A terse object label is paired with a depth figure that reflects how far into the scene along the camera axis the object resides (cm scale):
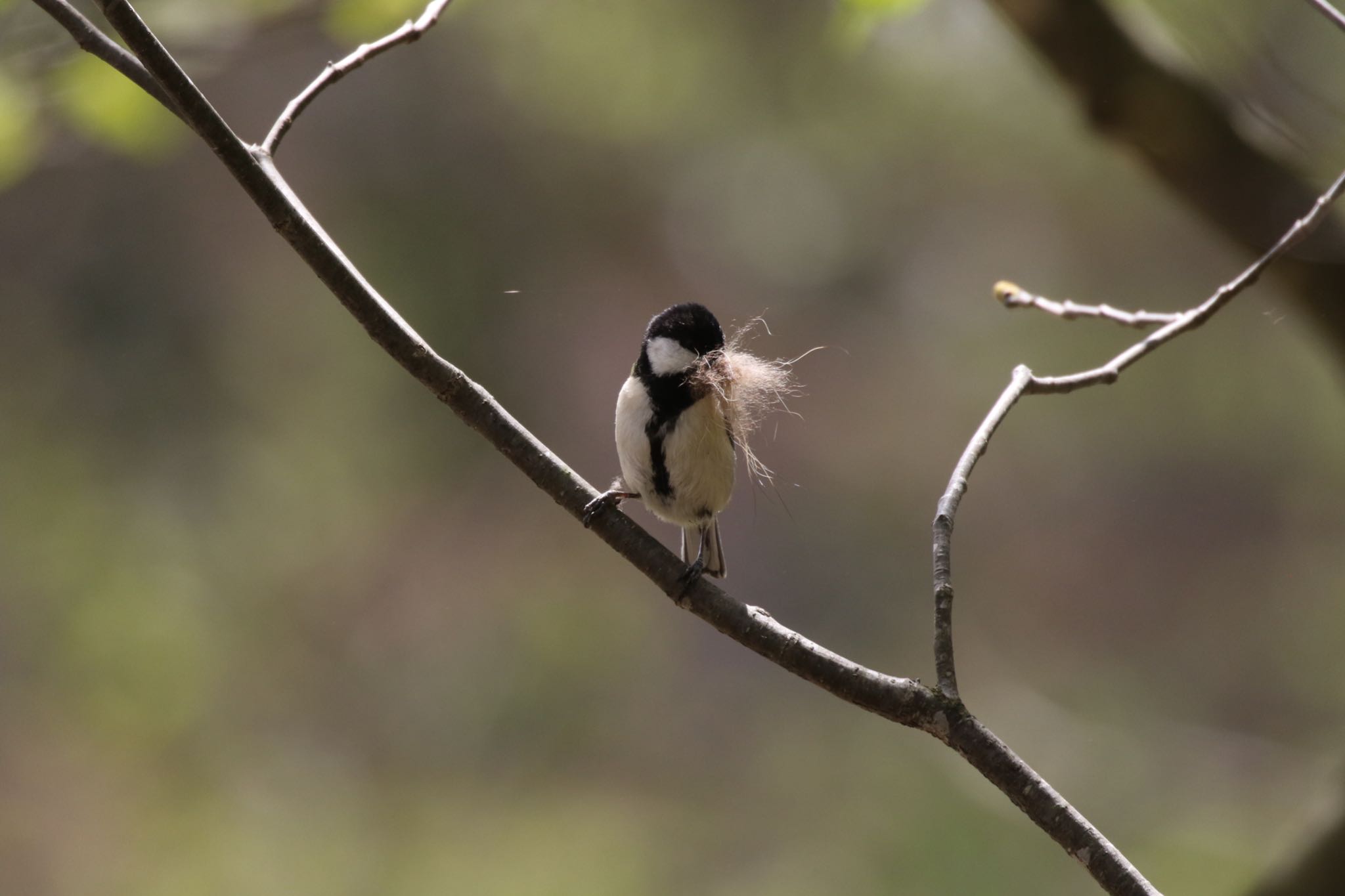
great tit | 811
